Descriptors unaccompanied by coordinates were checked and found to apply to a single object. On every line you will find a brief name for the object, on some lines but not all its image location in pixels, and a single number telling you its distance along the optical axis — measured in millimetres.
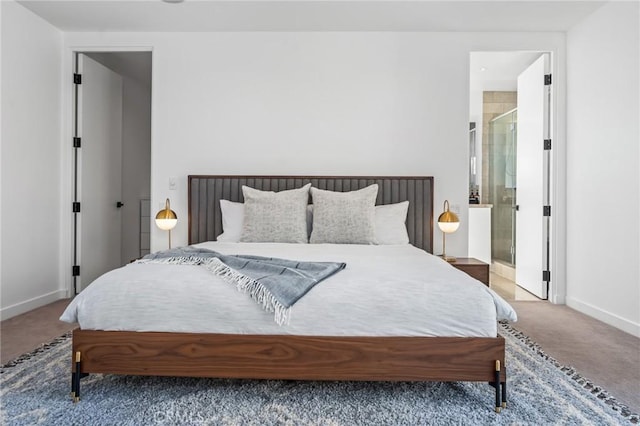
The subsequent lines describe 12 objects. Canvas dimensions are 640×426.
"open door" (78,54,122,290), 4348
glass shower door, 5730
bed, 1886
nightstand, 3488
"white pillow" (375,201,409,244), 3570
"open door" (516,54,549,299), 4238
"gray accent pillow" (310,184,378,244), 3346
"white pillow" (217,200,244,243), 3645
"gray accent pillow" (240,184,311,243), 3402
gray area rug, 1827
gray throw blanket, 1910
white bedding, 1912
